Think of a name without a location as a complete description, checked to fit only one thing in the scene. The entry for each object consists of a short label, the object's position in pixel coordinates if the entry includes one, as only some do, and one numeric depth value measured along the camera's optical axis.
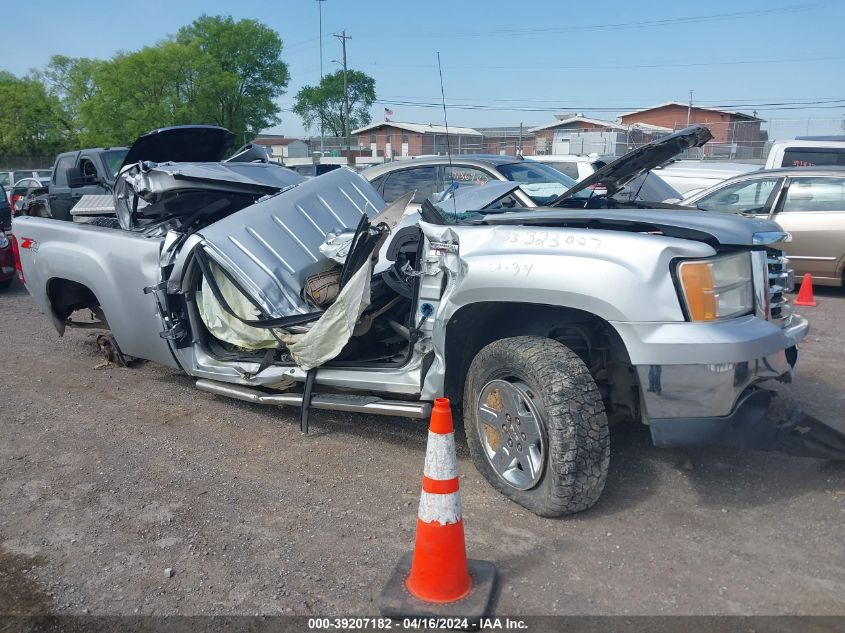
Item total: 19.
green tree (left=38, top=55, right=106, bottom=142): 63.31
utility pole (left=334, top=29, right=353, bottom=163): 36.88
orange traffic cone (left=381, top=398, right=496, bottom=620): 2.77
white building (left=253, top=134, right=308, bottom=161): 61.94
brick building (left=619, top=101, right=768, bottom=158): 27.28
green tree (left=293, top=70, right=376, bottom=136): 75.26
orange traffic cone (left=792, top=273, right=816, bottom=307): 8.44
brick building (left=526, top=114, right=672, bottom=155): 27.02
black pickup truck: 12.28
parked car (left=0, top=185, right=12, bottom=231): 12.38
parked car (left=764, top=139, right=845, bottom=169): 11.78
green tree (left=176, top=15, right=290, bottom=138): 61.91
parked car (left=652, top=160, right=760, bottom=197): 12.07
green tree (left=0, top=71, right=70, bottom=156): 57.94
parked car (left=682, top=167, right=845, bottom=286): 9.04
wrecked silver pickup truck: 3.10
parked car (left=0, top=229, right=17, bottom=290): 10.38
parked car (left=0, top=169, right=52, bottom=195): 27.33
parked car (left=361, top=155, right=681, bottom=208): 8.16
